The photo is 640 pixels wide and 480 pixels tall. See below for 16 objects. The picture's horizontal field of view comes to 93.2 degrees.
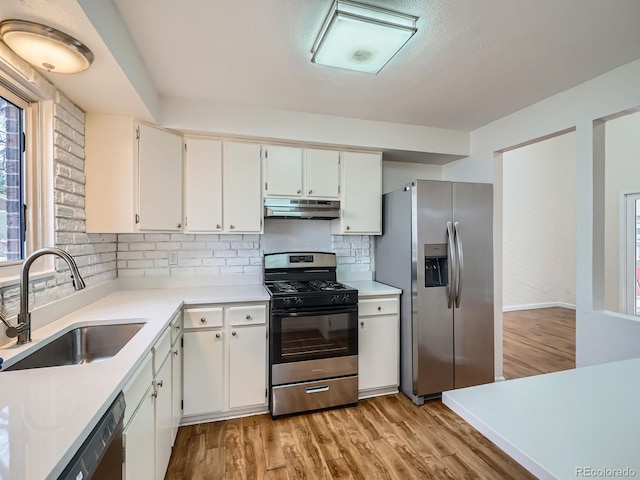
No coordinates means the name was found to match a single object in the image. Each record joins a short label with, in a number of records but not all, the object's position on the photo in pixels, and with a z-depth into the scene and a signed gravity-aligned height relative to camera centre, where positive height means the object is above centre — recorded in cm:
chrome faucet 126 -21
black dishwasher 73 -58
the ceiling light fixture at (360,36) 138 +102
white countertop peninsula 69 -50
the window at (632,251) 443 -19
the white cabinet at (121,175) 210 +46
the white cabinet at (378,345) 266 -95
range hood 262 +28
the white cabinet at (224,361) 224 -93
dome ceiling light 120 +82
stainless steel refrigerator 258 -40
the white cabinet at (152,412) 119 -83
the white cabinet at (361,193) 287 +44
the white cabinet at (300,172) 265 +60
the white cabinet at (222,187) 249 +44
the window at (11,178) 148 +32
